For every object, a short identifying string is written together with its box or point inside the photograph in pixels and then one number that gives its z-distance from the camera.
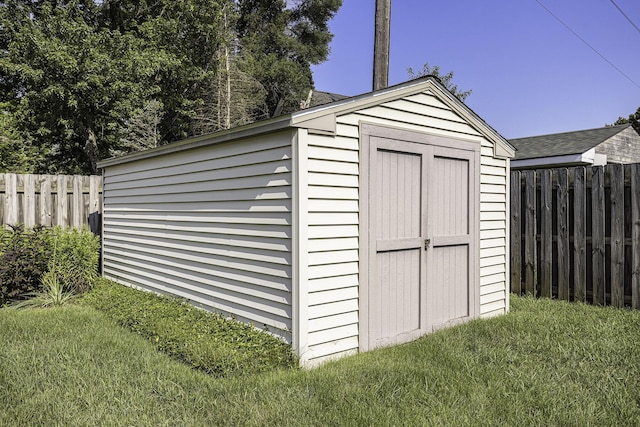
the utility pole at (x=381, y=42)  6.61
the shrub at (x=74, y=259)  6.53
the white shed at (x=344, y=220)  3.96
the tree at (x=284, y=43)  20.80
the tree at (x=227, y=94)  17.83
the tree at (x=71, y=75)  13.12
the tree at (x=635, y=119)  33.84
